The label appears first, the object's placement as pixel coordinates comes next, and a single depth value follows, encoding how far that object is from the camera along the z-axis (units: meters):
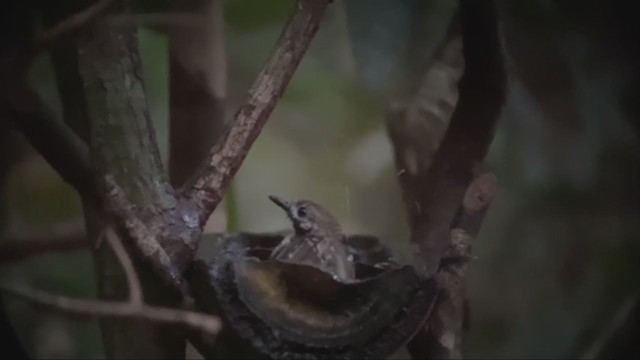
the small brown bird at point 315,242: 4.18
